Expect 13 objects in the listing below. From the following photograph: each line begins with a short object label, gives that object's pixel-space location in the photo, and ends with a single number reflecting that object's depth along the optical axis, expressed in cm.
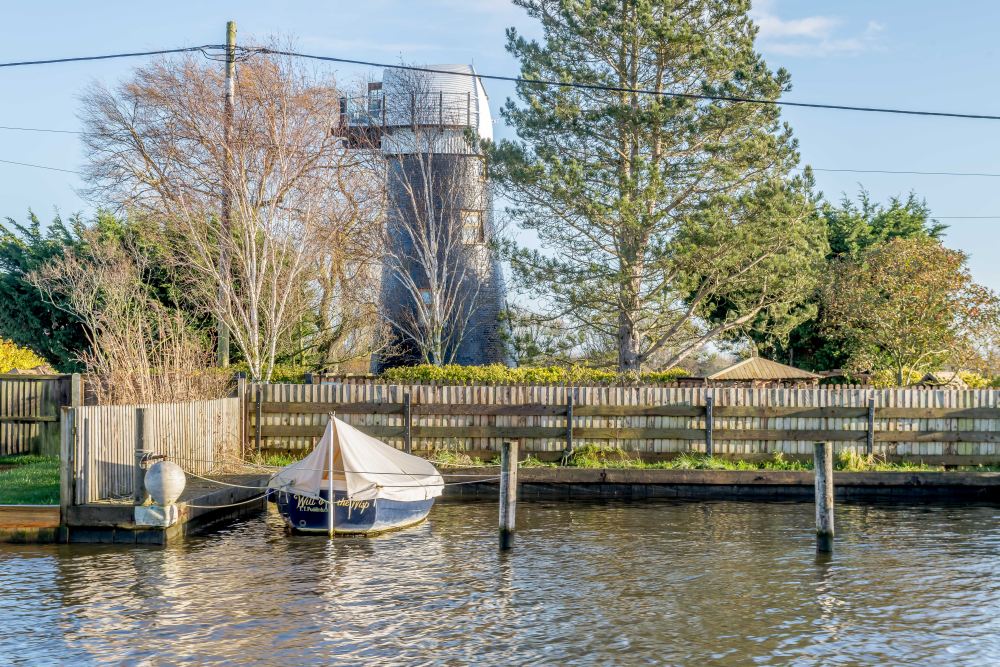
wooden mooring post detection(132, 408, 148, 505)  1560
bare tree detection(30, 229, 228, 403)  1988
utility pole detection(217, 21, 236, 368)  2794
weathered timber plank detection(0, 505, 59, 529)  1551
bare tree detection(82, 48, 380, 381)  2836
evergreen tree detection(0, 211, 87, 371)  3322
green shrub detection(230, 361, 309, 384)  2719
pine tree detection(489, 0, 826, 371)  3033
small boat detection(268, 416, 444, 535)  1634
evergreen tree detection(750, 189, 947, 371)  3827
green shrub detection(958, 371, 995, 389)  3500
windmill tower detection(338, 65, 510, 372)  3941
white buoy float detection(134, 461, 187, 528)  1516
